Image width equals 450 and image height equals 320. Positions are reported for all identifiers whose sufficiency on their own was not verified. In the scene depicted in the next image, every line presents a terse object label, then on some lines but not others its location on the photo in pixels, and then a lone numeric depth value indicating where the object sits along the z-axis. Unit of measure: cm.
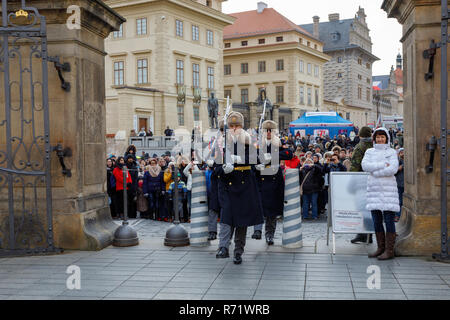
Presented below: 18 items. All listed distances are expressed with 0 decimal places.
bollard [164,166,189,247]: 825
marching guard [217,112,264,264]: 716
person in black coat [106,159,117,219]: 1317
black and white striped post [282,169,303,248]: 807
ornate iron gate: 753
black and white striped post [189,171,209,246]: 828
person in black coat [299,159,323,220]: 1256
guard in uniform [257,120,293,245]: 823
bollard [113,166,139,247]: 820
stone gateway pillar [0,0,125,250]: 782
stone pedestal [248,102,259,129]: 5109
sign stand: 793
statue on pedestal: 4334
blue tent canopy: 2892
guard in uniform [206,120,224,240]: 747
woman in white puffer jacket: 712
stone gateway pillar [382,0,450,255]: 729
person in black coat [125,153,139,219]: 1306
